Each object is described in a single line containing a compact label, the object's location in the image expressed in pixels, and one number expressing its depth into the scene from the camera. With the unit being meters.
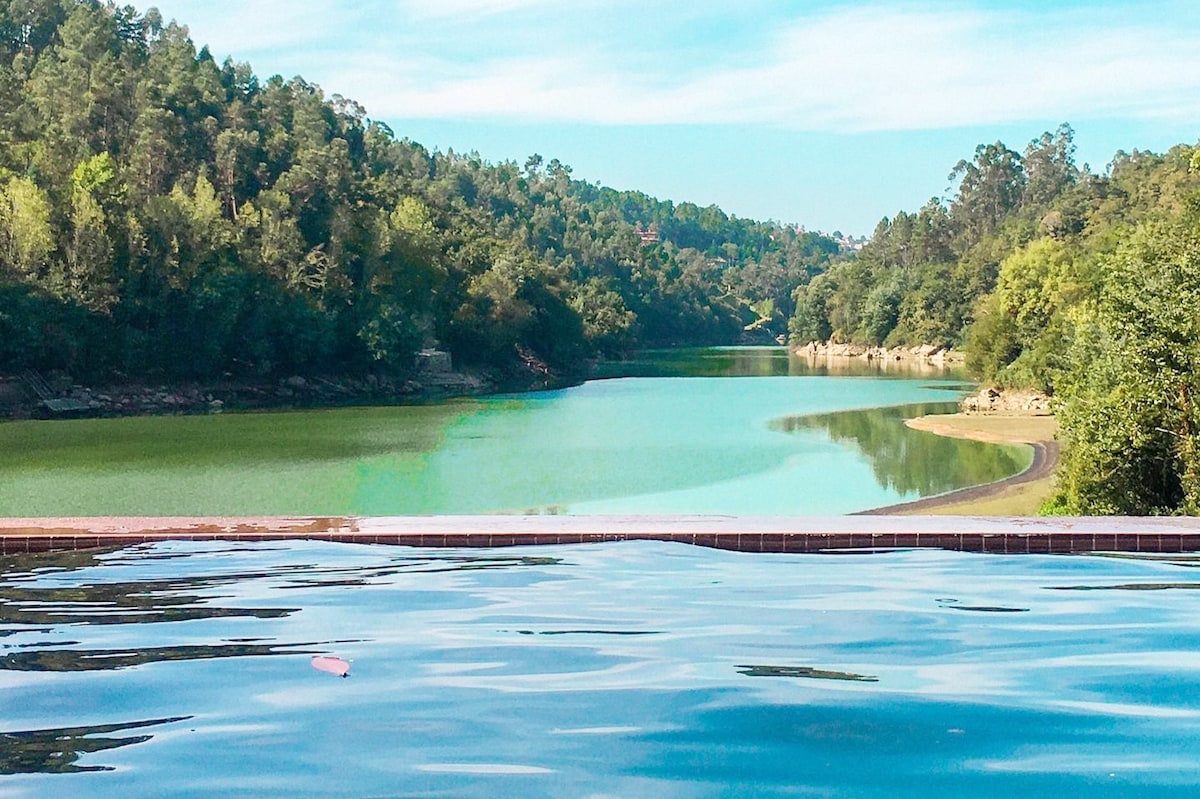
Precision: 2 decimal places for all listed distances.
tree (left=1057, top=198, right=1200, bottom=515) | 14.54
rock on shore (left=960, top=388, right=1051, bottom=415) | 40.56
